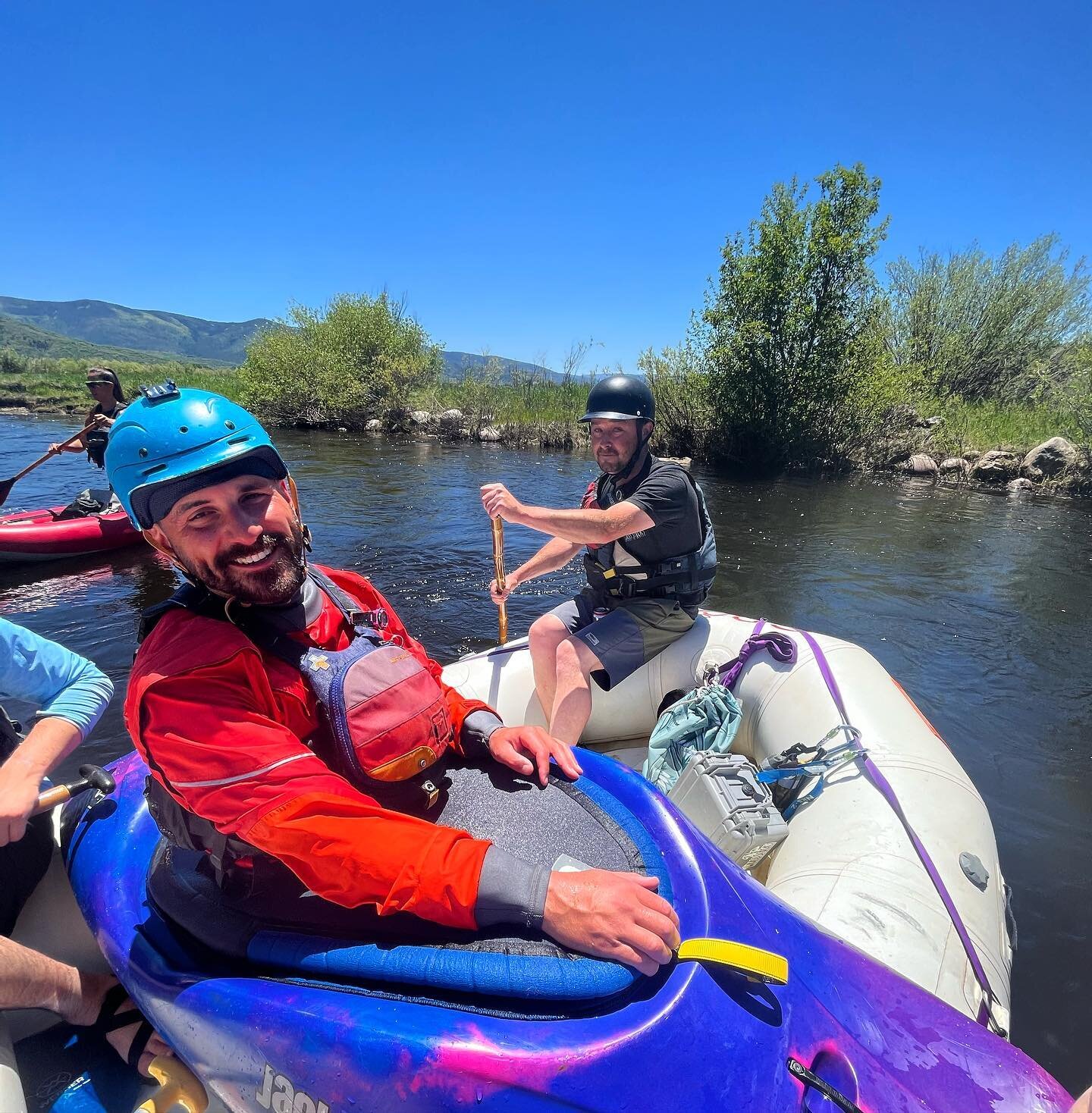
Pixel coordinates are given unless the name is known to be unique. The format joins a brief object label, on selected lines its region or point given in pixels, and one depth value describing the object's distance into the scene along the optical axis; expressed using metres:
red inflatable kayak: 6.70
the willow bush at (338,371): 22.25
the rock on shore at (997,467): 14.72
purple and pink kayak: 1.05
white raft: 1.84
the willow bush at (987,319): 19.70
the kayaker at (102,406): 7.17
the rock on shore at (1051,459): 13.80
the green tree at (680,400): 17.25
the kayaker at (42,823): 1.63
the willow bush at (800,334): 14.48
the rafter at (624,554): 3.02
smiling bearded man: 1.15
